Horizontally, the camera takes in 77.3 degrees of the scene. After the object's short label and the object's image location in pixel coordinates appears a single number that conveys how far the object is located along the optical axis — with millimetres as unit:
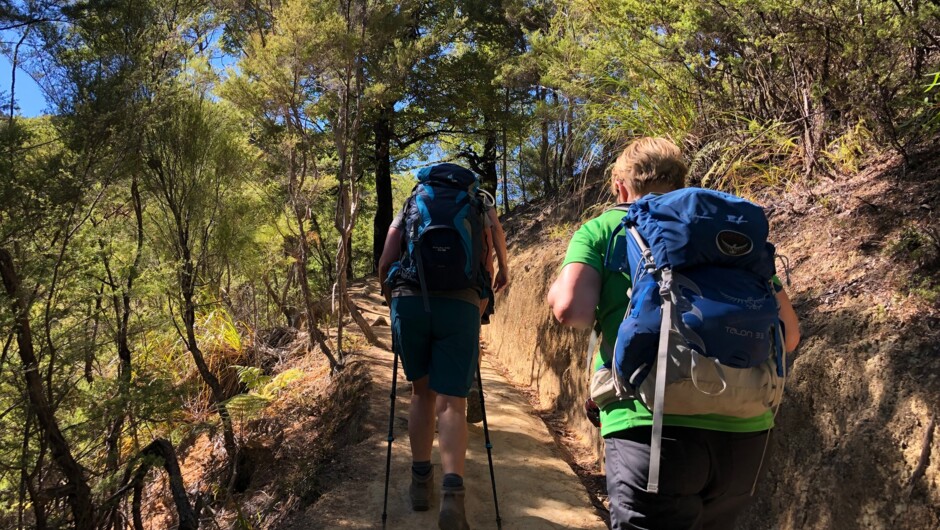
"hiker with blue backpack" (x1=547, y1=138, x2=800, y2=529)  1489
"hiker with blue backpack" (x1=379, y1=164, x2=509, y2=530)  2902
